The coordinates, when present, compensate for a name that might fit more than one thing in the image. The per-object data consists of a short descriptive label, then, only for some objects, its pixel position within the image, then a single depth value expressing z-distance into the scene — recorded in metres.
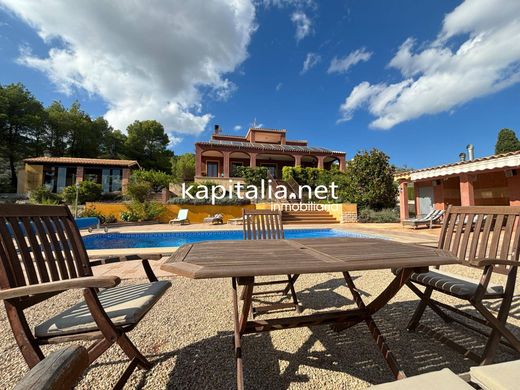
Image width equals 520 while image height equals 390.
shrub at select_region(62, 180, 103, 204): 15.08
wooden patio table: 1.17
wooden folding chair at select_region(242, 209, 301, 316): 2.96
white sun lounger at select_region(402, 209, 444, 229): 9.58
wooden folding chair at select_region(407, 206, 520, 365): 1.53
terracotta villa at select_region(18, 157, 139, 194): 19.61
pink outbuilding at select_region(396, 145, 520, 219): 8.62
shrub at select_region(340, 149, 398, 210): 13.22
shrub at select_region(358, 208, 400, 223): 12.73
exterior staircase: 13.05
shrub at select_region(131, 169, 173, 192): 17.33
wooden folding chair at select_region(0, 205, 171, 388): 1.11
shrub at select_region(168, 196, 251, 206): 14.69
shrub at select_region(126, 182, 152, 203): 13.66
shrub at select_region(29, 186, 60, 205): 14.01
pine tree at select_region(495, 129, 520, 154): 25.69
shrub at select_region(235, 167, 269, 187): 18.50
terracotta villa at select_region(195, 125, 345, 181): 19.86
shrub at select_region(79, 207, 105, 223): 12.48
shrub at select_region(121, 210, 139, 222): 13.34
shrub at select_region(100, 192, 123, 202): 17.56
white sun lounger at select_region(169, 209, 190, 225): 13.33
